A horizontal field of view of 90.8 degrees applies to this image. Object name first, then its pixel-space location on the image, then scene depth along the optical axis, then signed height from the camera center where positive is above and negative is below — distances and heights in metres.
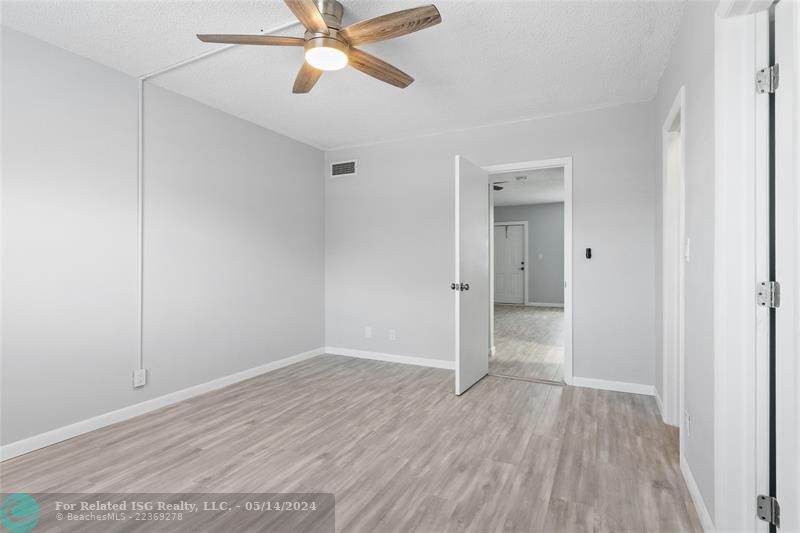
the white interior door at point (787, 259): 1.20 +0.02
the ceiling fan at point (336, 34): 1.86 +1.18
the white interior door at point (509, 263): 10.20 +0.10
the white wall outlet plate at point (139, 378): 2.98 -0.85
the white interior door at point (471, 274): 3.44 -0.07
